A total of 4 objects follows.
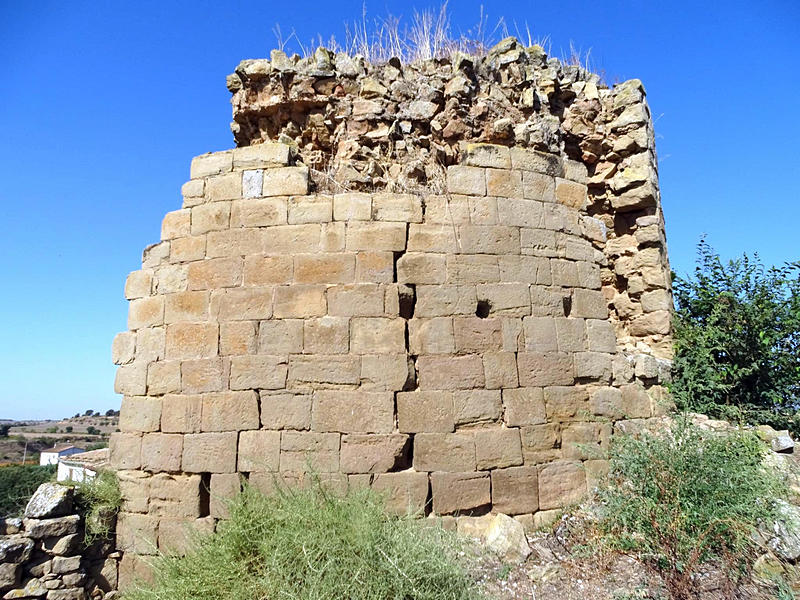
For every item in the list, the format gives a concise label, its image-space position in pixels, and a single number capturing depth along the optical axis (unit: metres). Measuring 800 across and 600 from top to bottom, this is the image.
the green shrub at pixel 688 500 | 3.88
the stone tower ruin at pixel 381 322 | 4.60
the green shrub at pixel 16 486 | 5.26
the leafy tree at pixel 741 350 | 5.95
